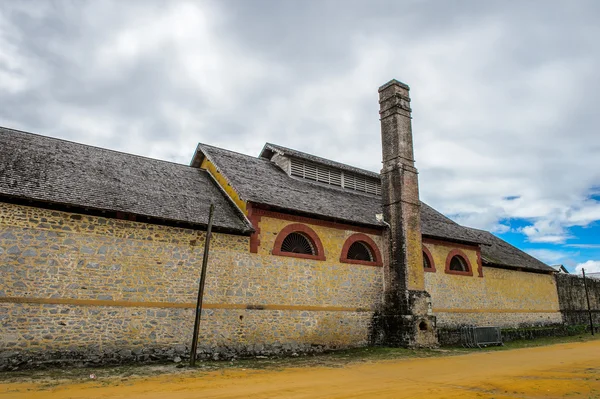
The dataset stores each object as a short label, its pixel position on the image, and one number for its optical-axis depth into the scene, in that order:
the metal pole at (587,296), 25.48
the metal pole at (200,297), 11.20
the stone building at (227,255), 10.88
